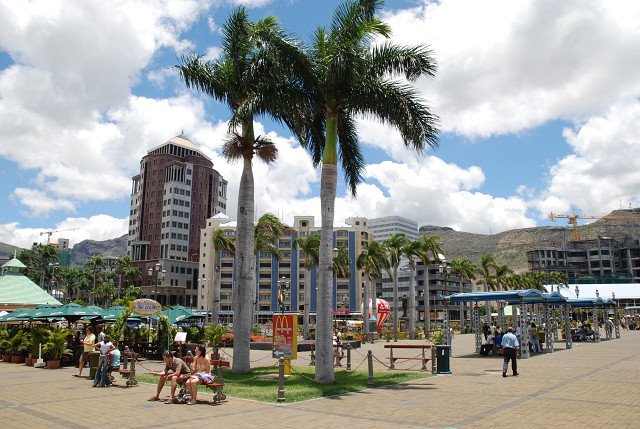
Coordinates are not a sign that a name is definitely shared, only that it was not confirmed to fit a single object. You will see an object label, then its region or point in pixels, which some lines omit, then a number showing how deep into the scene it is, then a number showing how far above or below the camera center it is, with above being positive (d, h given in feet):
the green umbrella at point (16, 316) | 88.77 -0.15
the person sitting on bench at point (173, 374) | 43.27 -5.06
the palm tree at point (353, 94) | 53.98 +23.72
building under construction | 595.06 +60.47
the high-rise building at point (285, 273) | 392.27 +30.03
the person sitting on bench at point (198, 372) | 42.86 -4.98
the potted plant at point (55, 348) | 73.26 -4.65
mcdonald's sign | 58.34 -2.74
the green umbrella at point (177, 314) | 90.12 -0.02
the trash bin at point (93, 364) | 60.85 -5.69
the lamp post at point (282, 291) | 140.15 +6.30
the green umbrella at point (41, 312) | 84.64 +0.47
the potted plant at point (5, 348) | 83.41 -5.17
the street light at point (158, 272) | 108.06 +8.79
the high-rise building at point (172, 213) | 408.87 +82.23
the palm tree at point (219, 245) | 157.79 +22.01
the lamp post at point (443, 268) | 142.03 +12.16
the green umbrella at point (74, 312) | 83.51 +0.44
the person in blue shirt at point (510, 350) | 59.62 -4.36
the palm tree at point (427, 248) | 195.83 +24.00
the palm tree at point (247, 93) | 57.77 +25.85
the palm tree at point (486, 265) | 245.43 +22.20
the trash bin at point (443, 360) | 63.62 -5.78
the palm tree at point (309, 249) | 195.31 +23.54
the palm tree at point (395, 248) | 193.67 +23.38
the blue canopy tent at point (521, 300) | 86.74 +1.99
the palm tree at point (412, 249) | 191.21 +22.74
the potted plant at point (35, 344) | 75.10 -4.12
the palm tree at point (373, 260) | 192.65 +19.10
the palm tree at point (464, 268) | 242.58 +20.18
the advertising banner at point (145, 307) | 79.36 +1.08
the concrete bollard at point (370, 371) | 53.33 -5.91
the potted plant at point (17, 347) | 80.83 -4.94
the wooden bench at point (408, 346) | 68.06 -6.24
